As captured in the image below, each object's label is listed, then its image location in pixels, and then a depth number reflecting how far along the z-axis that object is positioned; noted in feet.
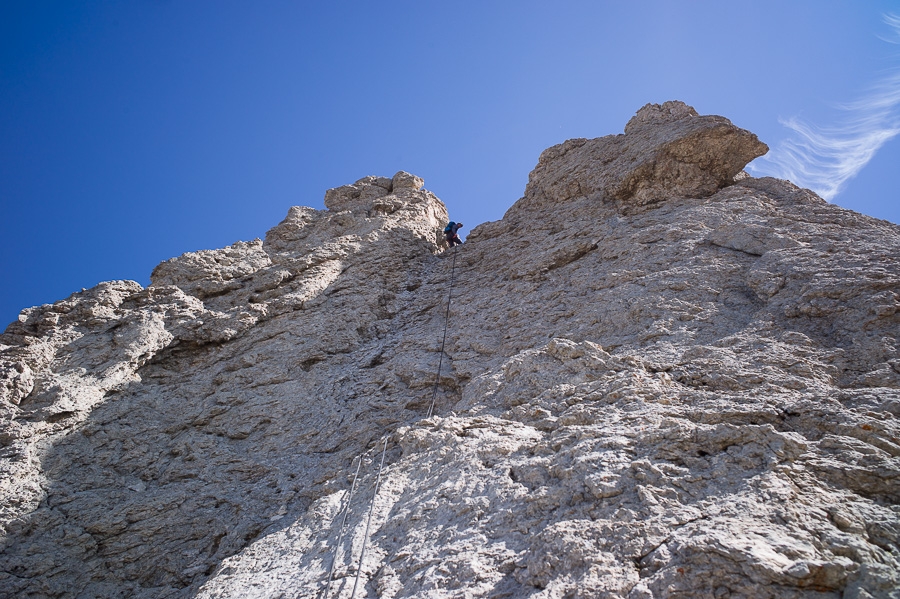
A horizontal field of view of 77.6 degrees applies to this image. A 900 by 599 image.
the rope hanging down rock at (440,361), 26.26
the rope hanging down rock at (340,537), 15.70
